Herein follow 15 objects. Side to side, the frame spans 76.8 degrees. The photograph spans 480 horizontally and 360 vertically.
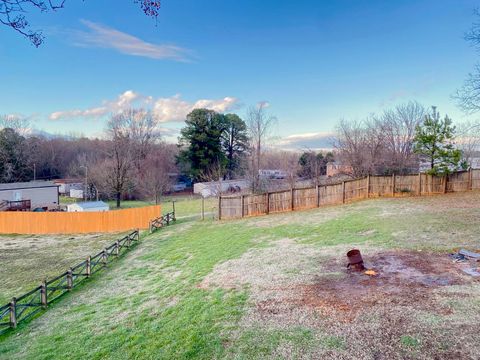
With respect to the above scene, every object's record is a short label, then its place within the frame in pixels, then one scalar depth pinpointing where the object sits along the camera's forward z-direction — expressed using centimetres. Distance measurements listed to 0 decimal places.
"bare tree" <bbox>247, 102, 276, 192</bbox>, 3700
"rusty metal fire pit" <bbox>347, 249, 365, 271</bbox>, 850
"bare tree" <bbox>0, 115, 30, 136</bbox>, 5022
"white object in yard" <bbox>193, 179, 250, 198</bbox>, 4062
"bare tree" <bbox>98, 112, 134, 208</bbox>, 3728
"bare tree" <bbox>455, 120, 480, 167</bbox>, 3611
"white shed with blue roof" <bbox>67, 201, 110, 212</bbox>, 2628
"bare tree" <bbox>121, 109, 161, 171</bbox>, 5346
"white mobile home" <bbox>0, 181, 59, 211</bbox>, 3111
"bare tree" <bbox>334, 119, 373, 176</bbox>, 2669
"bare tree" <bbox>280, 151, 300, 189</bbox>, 3175
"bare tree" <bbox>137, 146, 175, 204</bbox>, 3872
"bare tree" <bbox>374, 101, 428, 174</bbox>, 2717
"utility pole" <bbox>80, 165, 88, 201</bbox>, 4003
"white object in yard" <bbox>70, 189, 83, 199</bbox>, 4409
